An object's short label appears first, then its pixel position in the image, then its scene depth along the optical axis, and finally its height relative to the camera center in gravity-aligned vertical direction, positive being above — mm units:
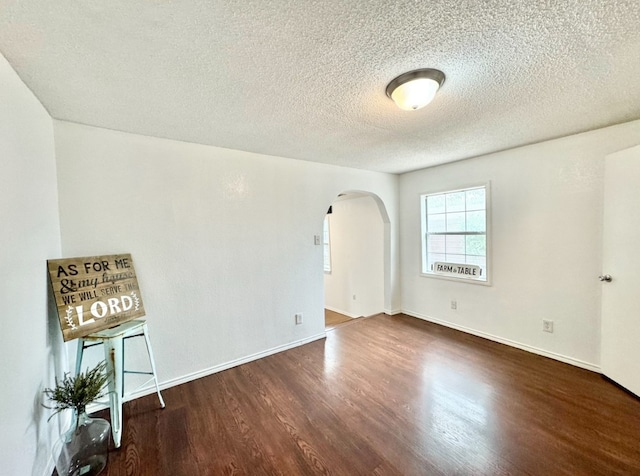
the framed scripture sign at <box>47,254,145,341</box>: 1742 -415
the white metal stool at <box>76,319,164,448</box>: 1745 -871
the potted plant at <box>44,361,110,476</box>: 1467 -1167
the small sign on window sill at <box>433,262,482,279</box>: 3436 -608
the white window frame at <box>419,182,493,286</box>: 3258 -147
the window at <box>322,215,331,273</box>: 6004 -439
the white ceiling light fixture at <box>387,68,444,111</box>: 1491 +822
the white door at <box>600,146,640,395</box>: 2098 -411
